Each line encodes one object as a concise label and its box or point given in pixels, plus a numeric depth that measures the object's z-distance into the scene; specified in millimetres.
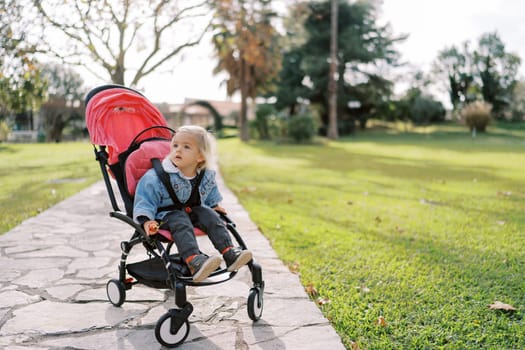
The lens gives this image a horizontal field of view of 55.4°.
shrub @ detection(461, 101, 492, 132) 31812
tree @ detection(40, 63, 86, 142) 29438
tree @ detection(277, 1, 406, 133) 32031
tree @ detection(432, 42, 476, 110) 49781
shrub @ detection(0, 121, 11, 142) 24414
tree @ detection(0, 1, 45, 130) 8820
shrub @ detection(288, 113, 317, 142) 24172
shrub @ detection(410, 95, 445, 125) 39344
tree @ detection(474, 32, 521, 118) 46344
